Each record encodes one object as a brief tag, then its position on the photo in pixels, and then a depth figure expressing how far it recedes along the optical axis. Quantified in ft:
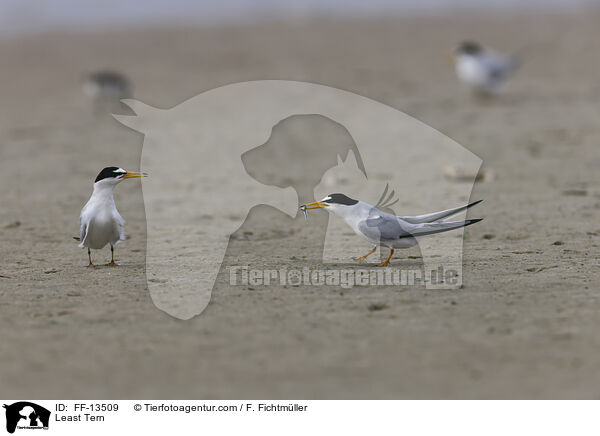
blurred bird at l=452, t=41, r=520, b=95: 96.99
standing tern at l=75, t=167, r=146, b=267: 40.06
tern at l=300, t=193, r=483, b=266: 39.55
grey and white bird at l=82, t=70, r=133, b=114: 97.40
